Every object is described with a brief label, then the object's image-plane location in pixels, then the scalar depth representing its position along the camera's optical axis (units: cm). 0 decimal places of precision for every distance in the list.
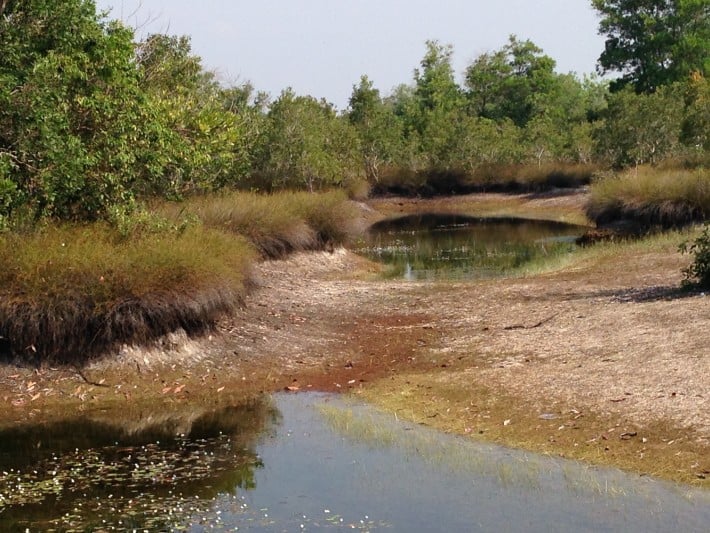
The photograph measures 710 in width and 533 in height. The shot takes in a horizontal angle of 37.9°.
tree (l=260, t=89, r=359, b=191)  5028
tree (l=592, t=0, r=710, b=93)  10119
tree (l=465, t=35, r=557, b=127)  12694
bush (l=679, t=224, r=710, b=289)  2297
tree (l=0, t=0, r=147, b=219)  1916
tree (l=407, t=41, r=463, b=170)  8700
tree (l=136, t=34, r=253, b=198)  2292
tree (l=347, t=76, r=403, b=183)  8384
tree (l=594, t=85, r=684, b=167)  6644
